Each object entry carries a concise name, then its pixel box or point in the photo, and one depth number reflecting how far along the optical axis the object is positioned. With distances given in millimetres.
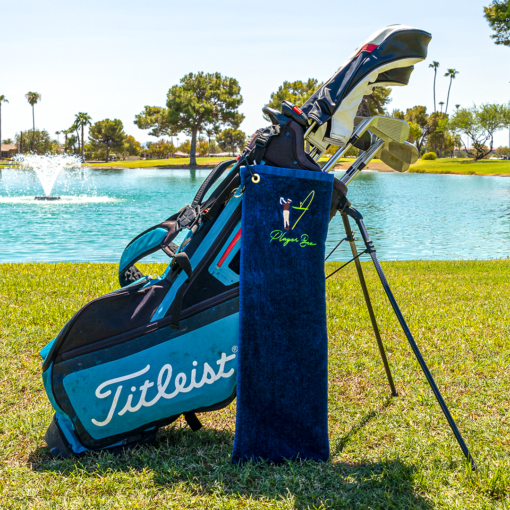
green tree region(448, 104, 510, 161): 67688
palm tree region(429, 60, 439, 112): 84500
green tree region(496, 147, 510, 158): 89625
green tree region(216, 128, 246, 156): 88562
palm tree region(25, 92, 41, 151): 90312
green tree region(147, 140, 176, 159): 100375
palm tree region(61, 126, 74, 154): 88962
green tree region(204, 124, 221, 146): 69438
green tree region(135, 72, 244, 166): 64562
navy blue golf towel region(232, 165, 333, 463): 2098
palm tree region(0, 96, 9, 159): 86875
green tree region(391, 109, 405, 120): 75962
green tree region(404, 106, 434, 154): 83575
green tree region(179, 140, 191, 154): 103100
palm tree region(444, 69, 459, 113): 83875
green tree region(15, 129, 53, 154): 92562
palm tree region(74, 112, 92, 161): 86188
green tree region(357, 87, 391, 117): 56344
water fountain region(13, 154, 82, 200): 30766
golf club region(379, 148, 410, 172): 2946
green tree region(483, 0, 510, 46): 21980
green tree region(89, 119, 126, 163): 82938
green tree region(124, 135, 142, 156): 100012
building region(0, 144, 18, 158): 96938
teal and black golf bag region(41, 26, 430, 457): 2184
